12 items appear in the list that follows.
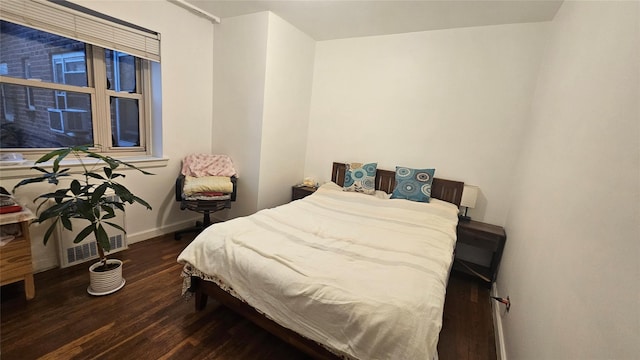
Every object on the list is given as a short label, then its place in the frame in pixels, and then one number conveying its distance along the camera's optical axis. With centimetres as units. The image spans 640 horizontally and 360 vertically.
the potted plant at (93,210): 168
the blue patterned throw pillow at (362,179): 303
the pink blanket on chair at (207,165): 295
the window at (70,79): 202
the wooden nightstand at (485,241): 244
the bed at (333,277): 112
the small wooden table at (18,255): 167
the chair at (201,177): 275
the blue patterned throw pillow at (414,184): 273
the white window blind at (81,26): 187
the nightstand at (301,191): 334
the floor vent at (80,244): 214
